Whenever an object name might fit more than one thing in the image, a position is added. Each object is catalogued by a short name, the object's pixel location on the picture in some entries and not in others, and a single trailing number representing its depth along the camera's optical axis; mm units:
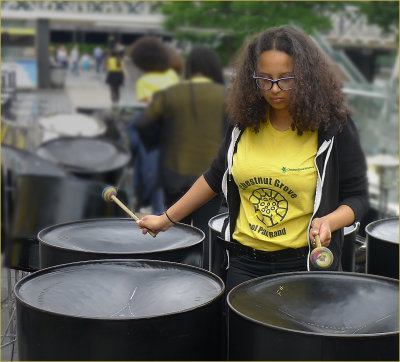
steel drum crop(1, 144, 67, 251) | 3742
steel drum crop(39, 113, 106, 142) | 6234
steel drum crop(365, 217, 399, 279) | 2137
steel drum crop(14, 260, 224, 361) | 1455
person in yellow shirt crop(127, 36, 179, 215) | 4332
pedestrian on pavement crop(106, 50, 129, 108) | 12961
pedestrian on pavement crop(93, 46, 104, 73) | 23728
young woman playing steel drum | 1733
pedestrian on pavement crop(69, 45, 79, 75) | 24188
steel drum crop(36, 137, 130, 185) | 4906
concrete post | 17672
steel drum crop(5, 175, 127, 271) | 2816
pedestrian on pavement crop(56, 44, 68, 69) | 22488
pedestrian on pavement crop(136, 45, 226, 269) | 3510
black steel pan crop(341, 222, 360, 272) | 2372
